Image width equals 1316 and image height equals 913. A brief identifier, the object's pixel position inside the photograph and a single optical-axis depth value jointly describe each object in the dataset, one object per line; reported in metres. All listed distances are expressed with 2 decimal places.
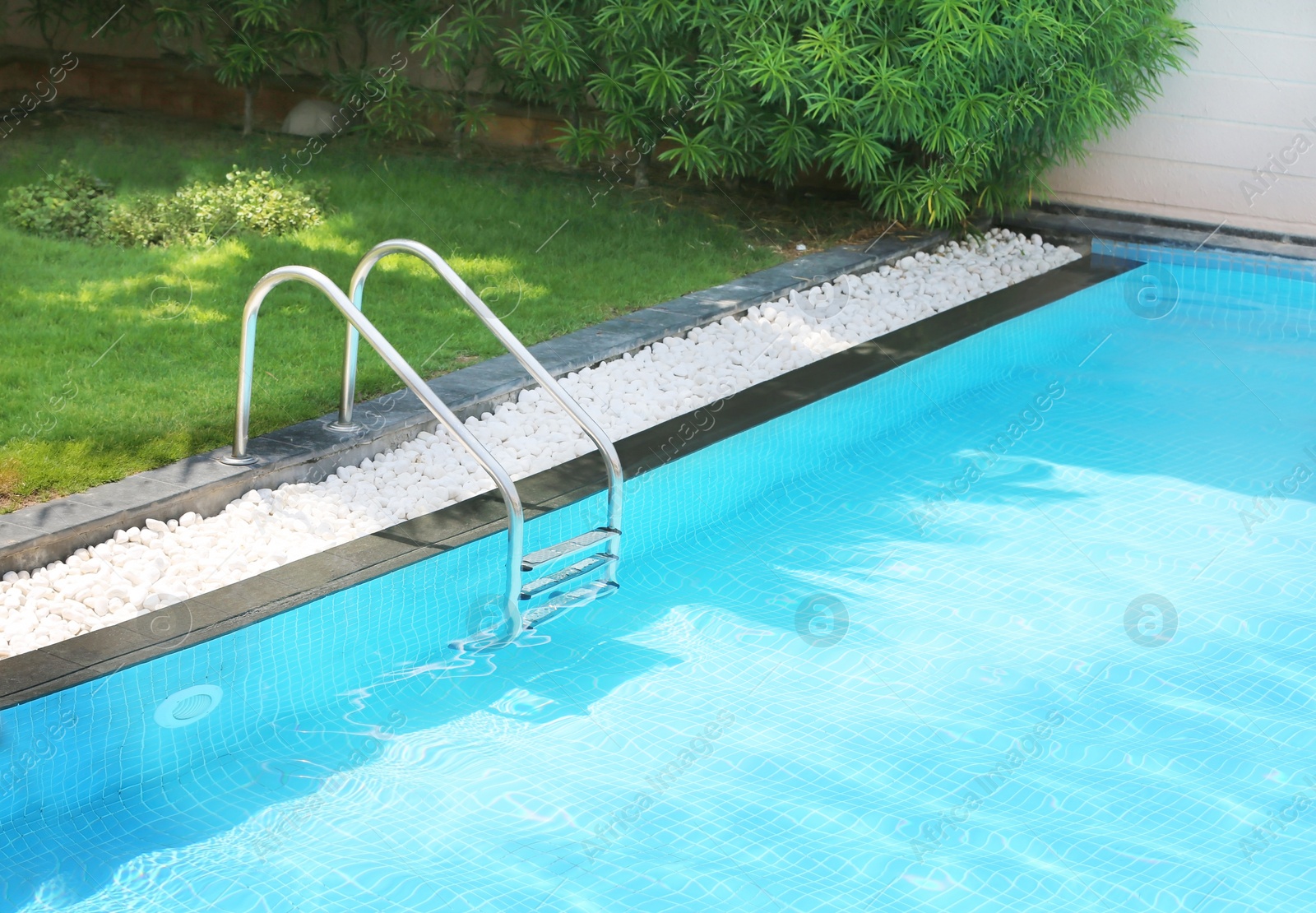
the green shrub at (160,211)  6.54
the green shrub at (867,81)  6.71
